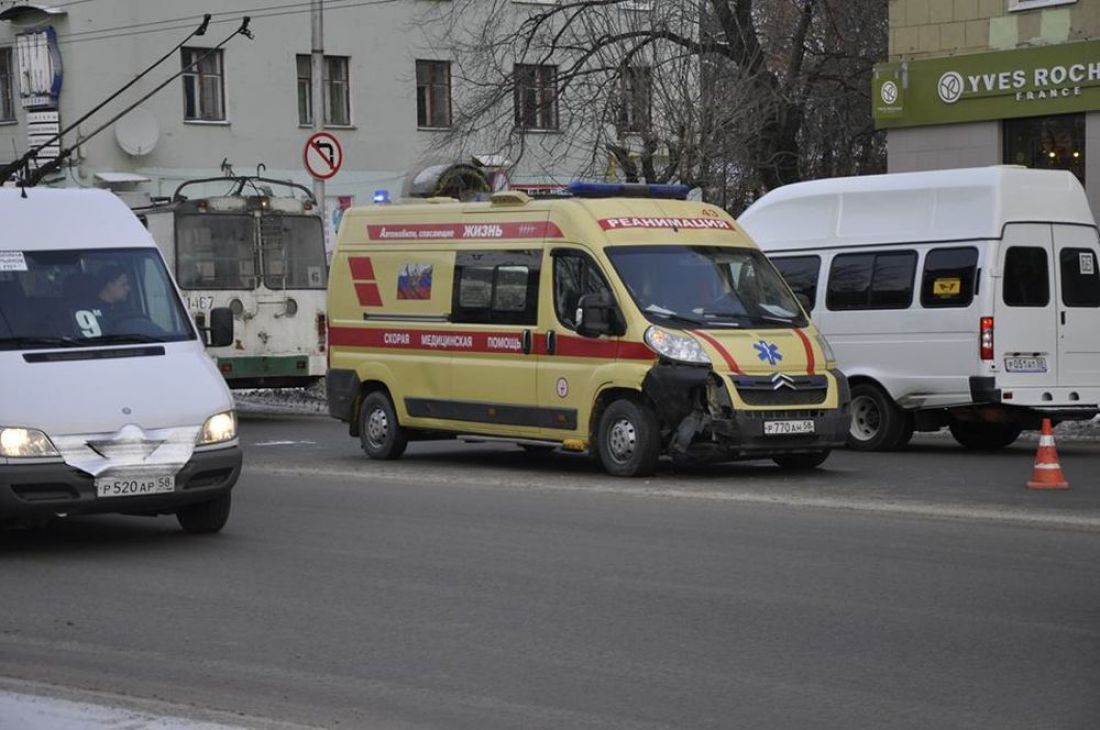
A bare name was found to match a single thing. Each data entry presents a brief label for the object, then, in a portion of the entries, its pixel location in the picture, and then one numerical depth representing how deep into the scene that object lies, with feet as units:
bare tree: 93.20
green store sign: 82.64
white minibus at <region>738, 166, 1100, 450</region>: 57.82
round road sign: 86.43
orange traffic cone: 48.24
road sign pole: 93.25
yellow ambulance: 50.16
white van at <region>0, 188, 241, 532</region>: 35.99
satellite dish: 132.77
